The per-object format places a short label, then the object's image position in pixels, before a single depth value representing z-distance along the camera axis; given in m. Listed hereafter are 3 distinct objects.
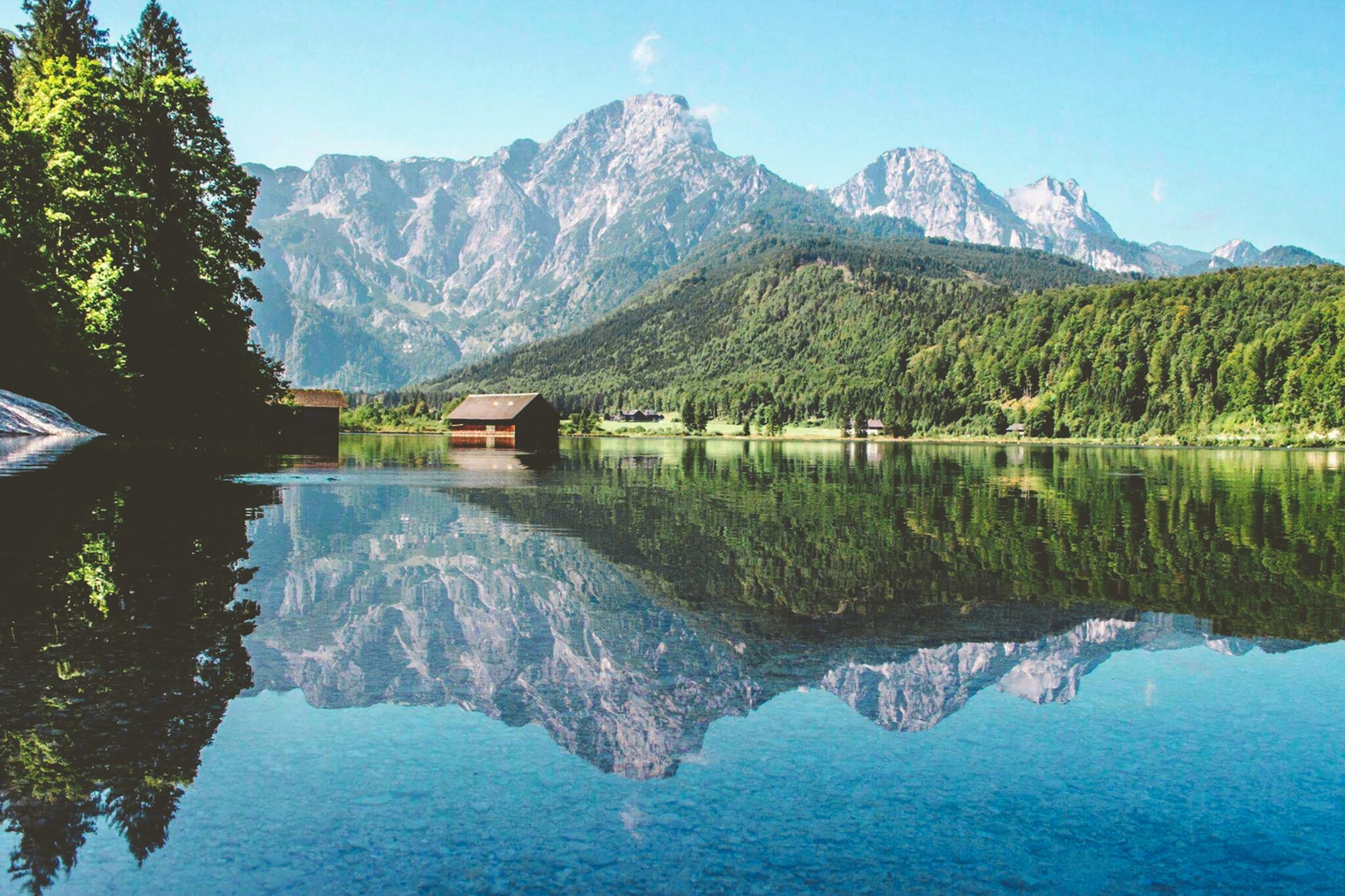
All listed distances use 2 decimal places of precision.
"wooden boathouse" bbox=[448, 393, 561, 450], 139.00
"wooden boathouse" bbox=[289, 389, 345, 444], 131.62
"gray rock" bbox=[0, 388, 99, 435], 32.09
